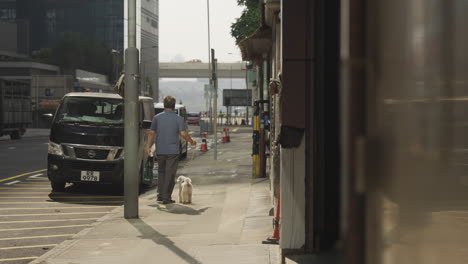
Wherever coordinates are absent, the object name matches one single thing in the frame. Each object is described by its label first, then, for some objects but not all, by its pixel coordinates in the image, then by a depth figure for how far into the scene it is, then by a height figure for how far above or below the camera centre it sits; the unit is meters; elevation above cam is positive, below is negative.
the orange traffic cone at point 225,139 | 42.09 -1.73
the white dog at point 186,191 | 13.02 -1.42
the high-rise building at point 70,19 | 120.19 +13.73
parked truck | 39.09 +0.03
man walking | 12.71 -0.58
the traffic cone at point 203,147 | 32.19 -1.64
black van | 14.65 -0.75
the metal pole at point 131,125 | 11.30 -0.26
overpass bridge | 119.25 +5.91
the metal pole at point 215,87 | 25.10 +0.73
